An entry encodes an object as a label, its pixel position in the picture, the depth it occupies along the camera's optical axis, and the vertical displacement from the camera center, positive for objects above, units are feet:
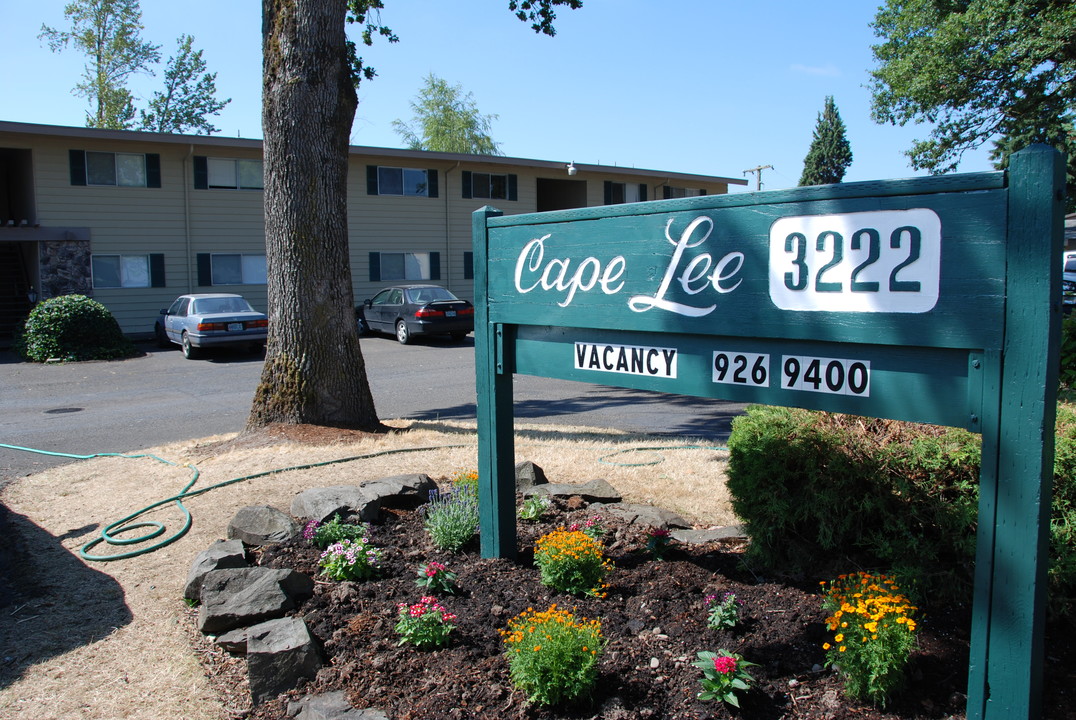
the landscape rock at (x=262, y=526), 16.29 -4.55
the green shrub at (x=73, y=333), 57.77 -1.97
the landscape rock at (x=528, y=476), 19.49 -4.29
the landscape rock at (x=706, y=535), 15.48 -4.55
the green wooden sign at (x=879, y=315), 8.20 -0.19
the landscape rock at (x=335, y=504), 16.92 -4.27
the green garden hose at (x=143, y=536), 16.80 -4.98
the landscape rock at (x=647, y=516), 16.60 -4.52
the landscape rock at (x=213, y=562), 14.52 -4.71
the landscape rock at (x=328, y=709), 10.23 -5.21
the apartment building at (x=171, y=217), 66.90 +8.05
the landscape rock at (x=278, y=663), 11.32 -5.06
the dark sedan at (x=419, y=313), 66.18 -0.89
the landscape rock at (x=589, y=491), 18.54 -4.39
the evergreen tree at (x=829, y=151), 155.74 +28.48
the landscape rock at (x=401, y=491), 18.11 -4.24
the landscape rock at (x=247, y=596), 13.16 -4.86
